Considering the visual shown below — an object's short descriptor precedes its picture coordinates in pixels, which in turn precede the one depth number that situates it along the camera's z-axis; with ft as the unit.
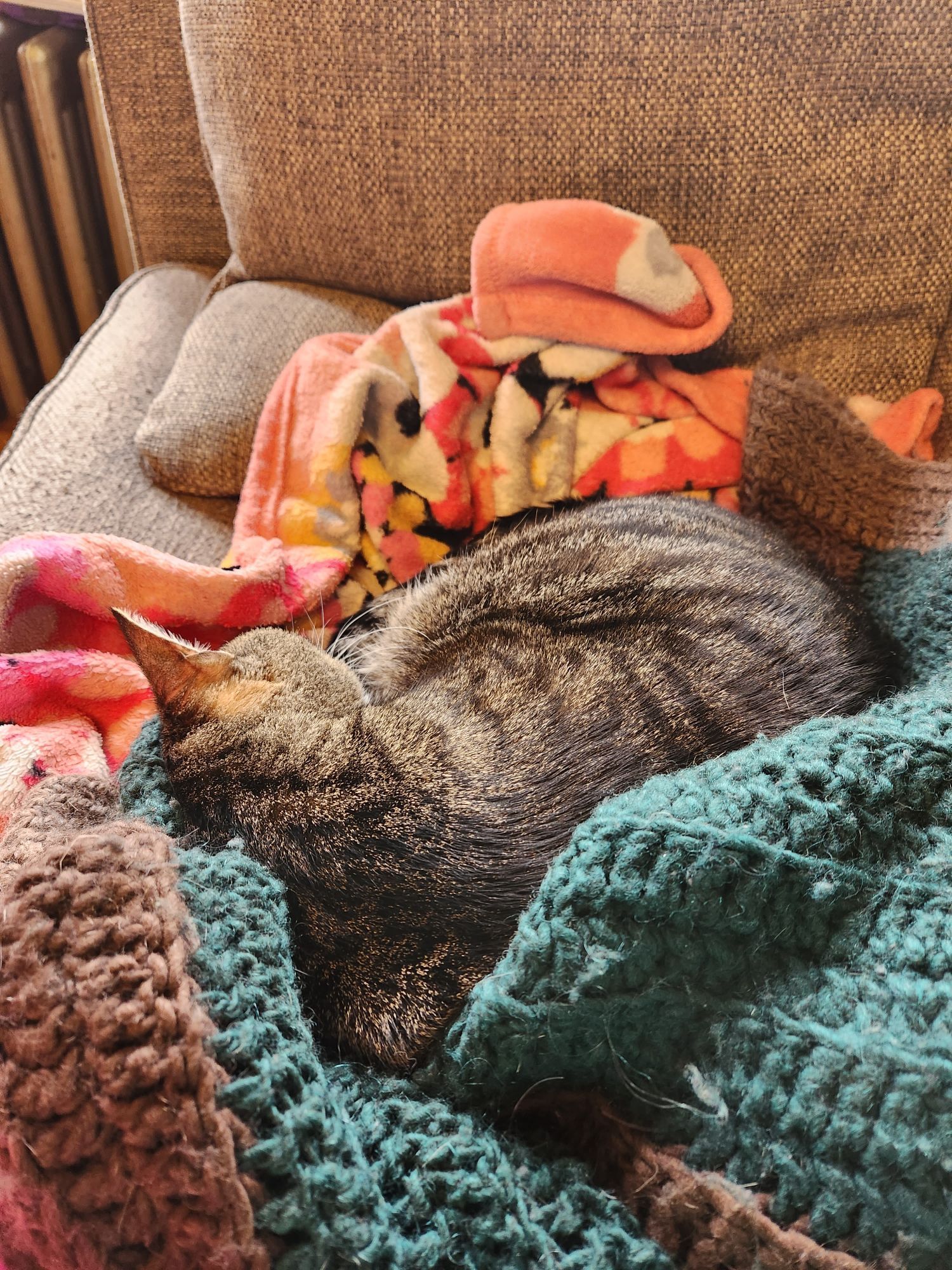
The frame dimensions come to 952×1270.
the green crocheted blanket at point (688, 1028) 1.65
